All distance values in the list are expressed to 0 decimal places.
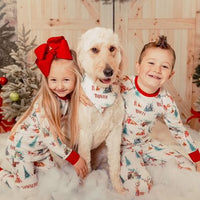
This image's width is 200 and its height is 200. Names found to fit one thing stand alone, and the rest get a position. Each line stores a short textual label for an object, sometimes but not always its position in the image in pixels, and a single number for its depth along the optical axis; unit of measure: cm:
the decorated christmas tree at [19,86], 245
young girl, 140
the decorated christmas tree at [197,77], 276
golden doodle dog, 130
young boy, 149
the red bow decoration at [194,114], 298
